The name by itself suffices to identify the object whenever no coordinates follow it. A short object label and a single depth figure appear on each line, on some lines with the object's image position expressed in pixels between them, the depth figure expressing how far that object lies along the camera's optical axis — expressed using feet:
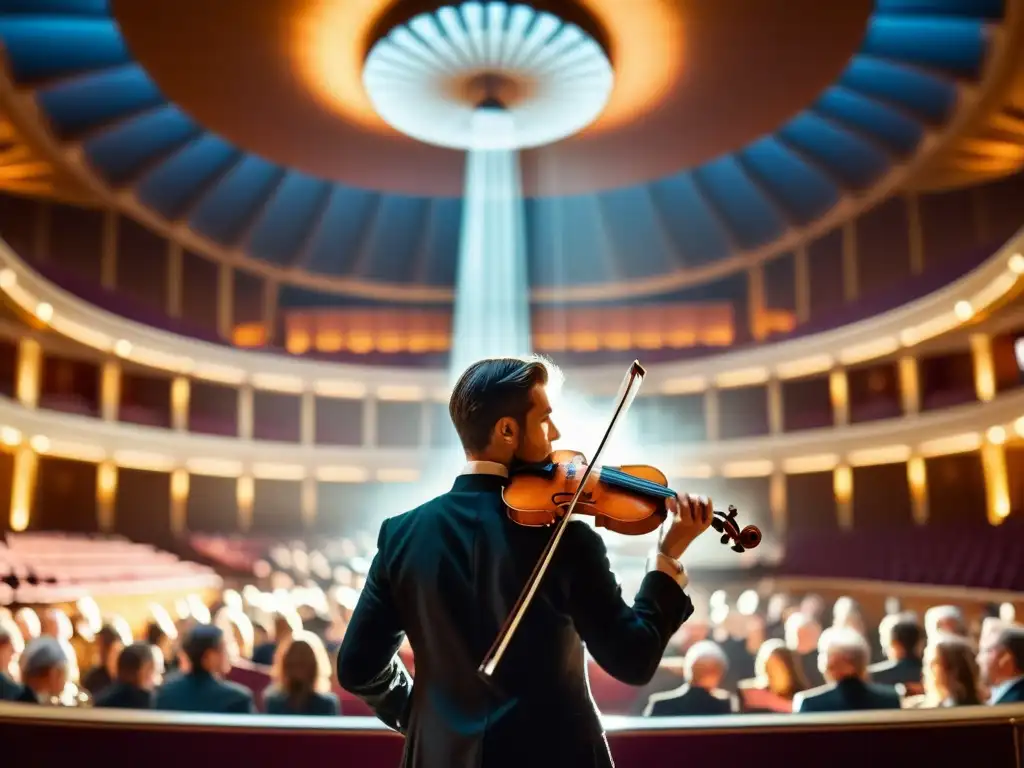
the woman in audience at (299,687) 13.88
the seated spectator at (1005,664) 12.19
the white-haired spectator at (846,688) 13.00
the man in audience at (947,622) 18.86
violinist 5.34
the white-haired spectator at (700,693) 14.23
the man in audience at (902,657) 17.37
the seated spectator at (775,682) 17.01
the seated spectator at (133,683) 14.12
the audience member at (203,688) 13.84
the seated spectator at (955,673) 12.83
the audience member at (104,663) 19.13
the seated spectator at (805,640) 22.08
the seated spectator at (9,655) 14.29
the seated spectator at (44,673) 13.48
